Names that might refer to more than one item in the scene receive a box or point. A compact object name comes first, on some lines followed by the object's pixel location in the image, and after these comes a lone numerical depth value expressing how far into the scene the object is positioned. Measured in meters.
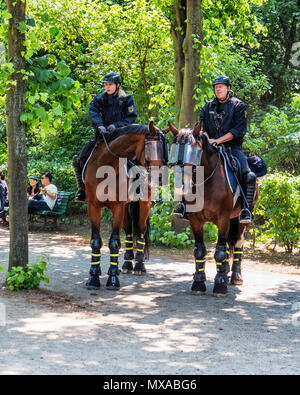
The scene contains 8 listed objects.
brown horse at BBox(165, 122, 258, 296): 8.50
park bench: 16.09
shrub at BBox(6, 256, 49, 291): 8.26
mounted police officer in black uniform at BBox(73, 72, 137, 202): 9.34
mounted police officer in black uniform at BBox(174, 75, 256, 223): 8.93
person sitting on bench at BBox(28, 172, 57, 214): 15.95
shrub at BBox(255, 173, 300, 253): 12.46
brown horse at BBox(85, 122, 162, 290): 8.74
